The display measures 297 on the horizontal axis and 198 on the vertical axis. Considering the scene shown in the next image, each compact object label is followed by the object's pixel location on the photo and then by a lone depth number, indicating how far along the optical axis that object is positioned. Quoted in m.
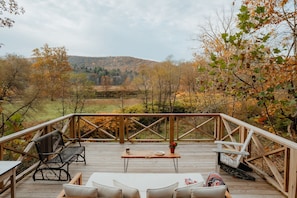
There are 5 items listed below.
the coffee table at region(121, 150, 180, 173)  3.97
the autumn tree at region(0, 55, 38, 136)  7.93
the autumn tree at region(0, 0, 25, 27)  5.49
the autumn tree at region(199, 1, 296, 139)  3.68
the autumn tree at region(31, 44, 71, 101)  8.85
